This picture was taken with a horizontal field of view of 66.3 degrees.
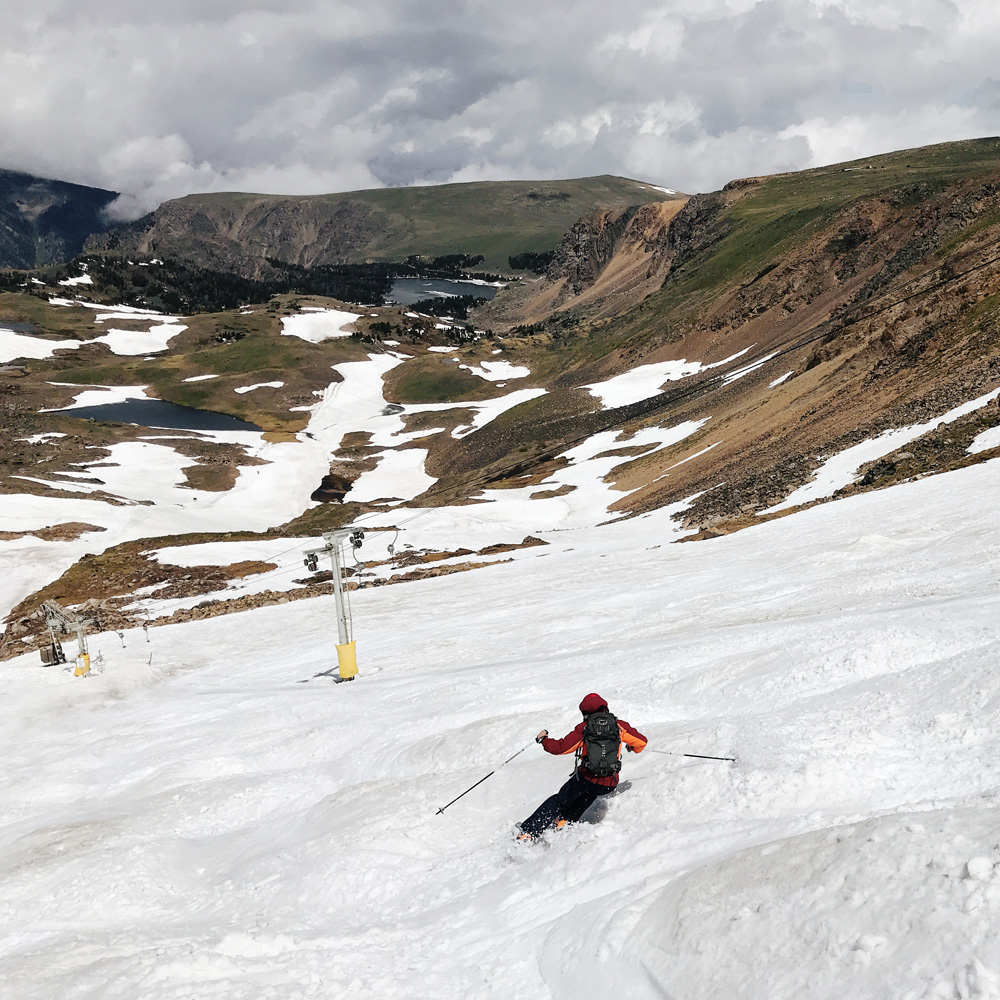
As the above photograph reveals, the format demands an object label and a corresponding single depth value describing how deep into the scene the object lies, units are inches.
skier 357.1
